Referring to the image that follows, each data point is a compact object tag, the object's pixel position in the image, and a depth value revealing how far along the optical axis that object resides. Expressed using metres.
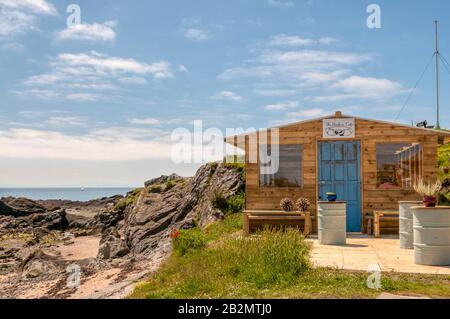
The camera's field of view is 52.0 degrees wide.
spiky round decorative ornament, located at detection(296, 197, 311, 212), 14.45
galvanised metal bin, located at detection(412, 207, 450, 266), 8.83
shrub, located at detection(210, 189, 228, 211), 19.48
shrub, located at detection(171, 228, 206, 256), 11.43
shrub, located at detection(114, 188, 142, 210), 34.62
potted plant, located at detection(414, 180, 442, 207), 9.01
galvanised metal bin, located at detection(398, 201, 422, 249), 10.81
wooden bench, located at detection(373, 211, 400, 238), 13.95
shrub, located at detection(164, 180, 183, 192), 30.11
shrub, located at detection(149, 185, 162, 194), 30.30
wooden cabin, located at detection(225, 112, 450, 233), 14.75
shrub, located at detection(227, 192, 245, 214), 19.03
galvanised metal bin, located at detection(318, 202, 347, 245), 12.05
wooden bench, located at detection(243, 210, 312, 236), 14.27
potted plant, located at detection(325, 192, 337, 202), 12.30
